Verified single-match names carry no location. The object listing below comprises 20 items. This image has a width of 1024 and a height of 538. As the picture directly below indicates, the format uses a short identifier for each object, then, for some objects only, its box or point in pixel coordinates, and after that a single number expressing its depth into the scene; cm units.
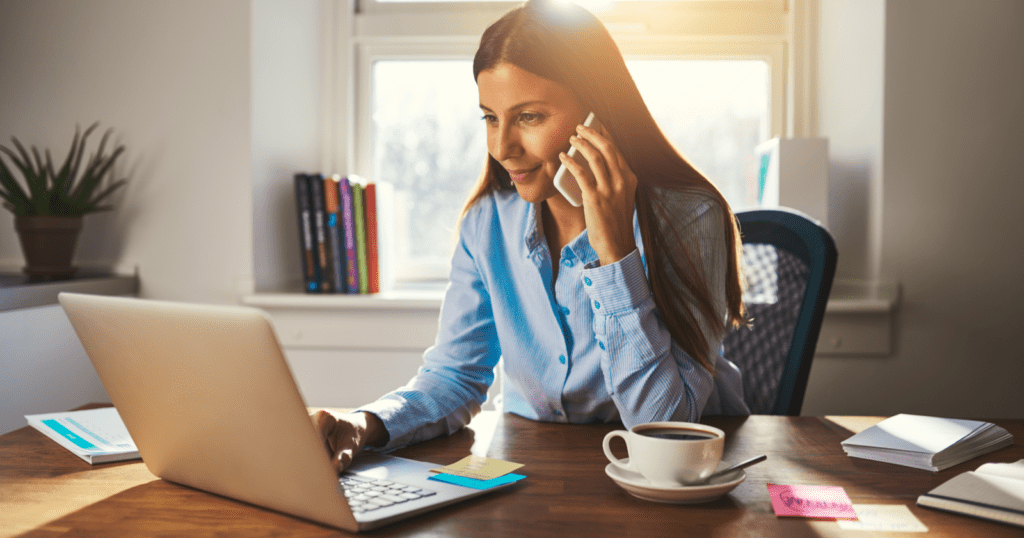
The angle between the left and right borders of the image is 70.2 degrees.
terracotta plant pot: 184
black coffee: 72
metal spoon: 73
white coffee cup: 68
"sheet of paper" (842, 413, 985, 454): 84
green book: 205
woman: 103
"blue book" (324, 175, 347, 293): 204
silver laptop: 57
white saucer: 67
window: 221
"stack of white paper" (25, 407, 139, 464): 83
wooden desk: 62
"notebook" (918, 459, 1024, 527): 64
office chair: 129
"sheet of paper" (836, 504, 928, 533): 63
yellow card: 76
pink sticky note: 66
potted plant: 185
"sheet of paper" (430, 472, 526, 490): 72
